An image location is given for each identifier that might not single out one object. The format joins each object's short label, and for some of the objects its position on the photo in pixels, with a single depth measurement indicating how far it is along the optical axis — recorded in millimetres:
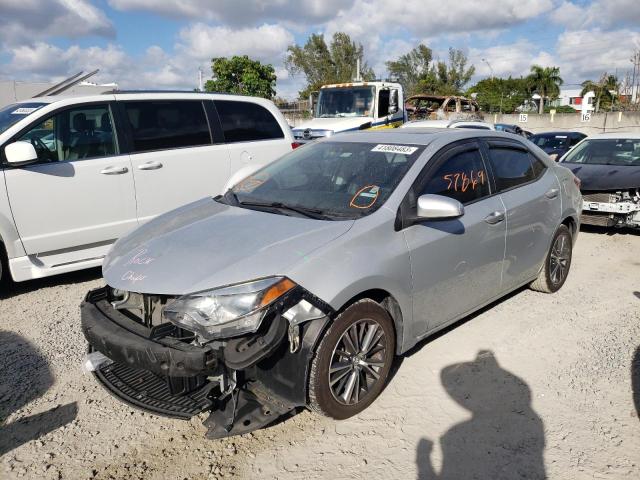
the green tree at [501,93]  43562
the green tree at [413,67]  56344
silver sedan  2652
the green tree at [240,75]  41062
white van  4887
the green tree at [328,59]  53375
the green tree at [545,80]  47719
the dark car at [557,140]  16078
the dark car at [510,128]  20547
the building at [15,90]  28703
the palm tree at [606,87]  37409
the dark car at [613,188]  7605
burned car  20078
